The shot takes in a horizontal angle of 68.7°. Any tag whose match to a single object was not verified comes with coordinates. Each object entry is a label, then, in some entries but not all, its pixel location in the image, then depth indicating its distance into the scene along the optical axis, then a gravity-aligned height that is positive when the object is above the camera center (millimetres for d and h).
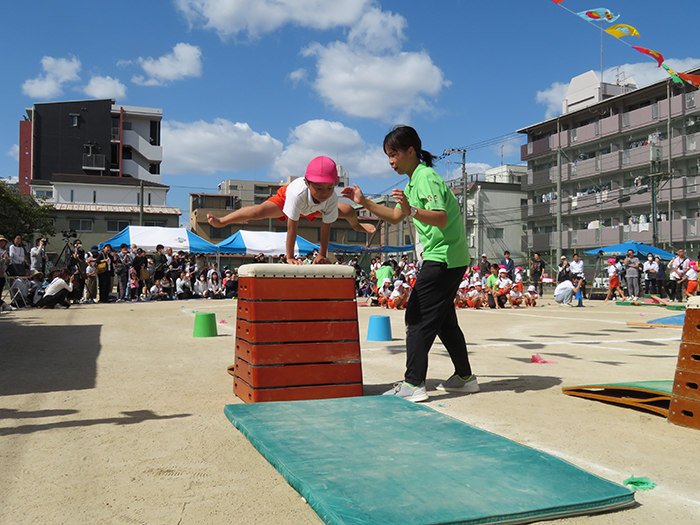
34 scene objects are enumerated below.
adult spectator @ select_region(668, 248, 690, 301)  19750 +99
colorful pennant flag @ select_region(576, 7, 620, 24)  6723 +3467
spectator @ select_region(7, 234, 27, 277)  13336 +446
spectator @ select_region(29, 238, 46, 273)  15844 +635
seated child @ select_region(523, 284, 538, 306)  17703 -763
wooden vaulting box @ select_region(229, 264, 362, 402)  3670 -432
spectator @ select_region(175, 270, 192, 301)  19812 -447
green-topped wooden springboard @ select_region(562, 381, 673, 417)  3660 -932
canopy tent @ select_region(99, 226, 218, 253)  21016 +1530
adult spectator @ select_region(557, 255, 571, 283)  20094 +114
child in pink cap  4488 +663
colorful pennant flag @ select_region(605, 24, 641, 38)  6839 +3290
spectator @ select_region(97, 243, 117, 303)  16844 +173
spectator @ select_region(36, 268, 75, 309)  13867 -503
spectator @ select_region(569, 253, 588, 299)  20730 +280
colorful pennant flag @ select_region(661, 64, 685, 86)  6743 +2661
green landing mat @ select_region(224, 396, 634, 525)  1981 -911
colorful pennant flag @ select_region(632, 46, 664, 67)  6988 +3009
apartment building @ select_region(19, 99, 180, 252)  48688 +13310
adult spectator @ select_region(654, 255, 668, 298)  22000 -104
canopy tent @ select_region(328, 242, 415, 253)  28742 +1543
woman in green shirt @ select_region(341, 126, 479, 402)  3854 +224
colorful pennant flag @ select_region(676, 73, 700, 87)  6241 +2423
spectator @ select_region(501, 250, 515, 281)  19781 +352
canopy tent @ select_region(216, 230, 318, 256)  22391 +1415
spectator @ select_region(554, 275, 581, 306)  18062 -612
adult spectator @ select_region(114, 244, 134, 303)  17719 +199
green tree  34594 +4333
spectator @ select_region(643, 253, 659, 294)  21938 +69
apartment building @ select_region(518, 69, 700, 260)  34219 +8231
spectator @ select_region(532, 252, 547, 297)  22338 +179
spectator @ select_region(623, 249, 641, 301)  20406 -13
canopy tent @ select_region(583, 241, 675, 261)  23547 +1196
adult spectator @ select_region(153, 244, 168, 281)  19266 +455
